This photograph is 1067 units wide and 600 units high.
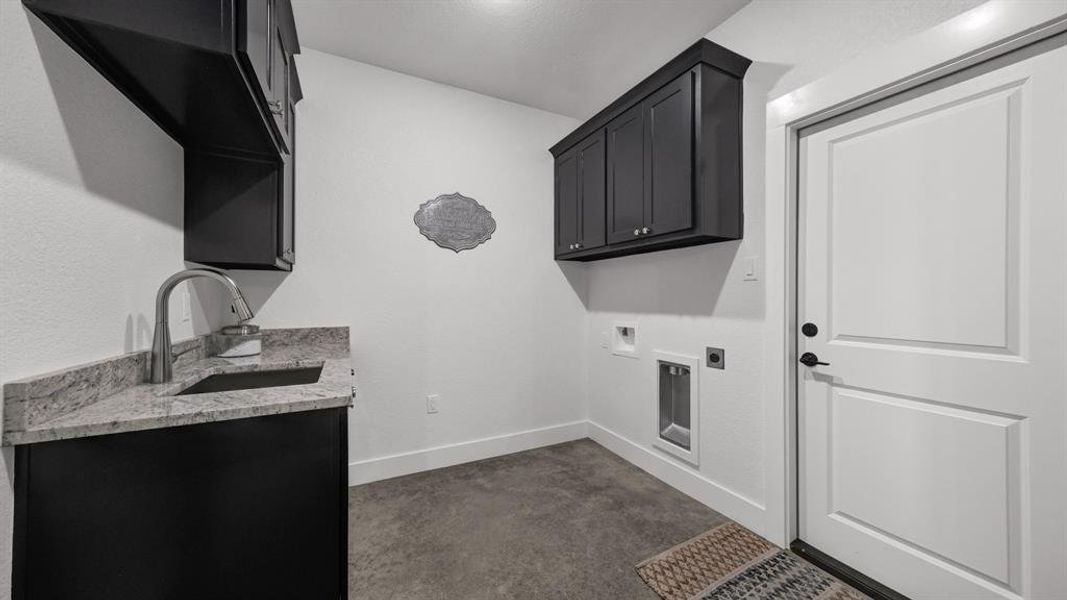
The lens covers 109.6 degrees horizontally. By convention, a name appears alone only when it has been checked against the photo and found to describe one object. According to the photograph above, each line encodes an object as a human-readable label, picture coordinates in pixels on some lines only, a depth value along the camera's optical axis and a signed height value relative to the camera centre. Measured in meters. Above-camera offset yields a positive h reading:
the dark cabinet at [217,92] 0.92 +0.67
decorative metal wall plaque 2.60 +0.56
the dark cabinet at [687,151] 1.83 +0.78
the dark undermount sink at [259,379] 1.52 -0.34
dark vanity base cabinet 0.84 -0.53
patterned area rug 1.47 -1.14
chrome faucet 1.28 -0.06
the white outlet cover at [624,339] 2.72 -0.29
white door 1.17 -0.12
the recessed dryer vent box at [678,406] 2.21 -0.66
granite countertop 0.83 -0.28
